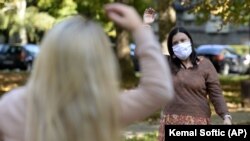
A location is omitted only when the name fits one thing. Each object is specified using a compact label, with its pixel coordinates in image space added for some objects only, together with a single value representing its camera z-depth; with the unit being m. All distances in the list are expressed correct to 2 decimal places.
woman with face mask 6.16
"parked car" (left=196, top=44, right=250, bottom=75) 34.09
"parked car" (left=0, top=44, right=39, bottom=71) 37.09
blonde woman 2.34
